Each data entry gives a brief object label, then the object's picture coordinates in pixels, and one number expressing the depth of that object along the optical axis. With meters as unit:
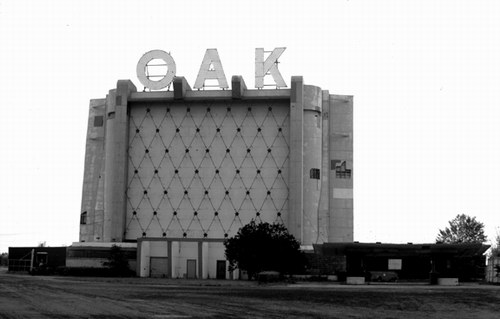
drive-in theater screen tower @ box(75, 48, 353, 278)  116.81
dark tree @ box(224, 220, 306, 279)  93.81
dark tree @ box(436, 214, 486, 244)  179.25
